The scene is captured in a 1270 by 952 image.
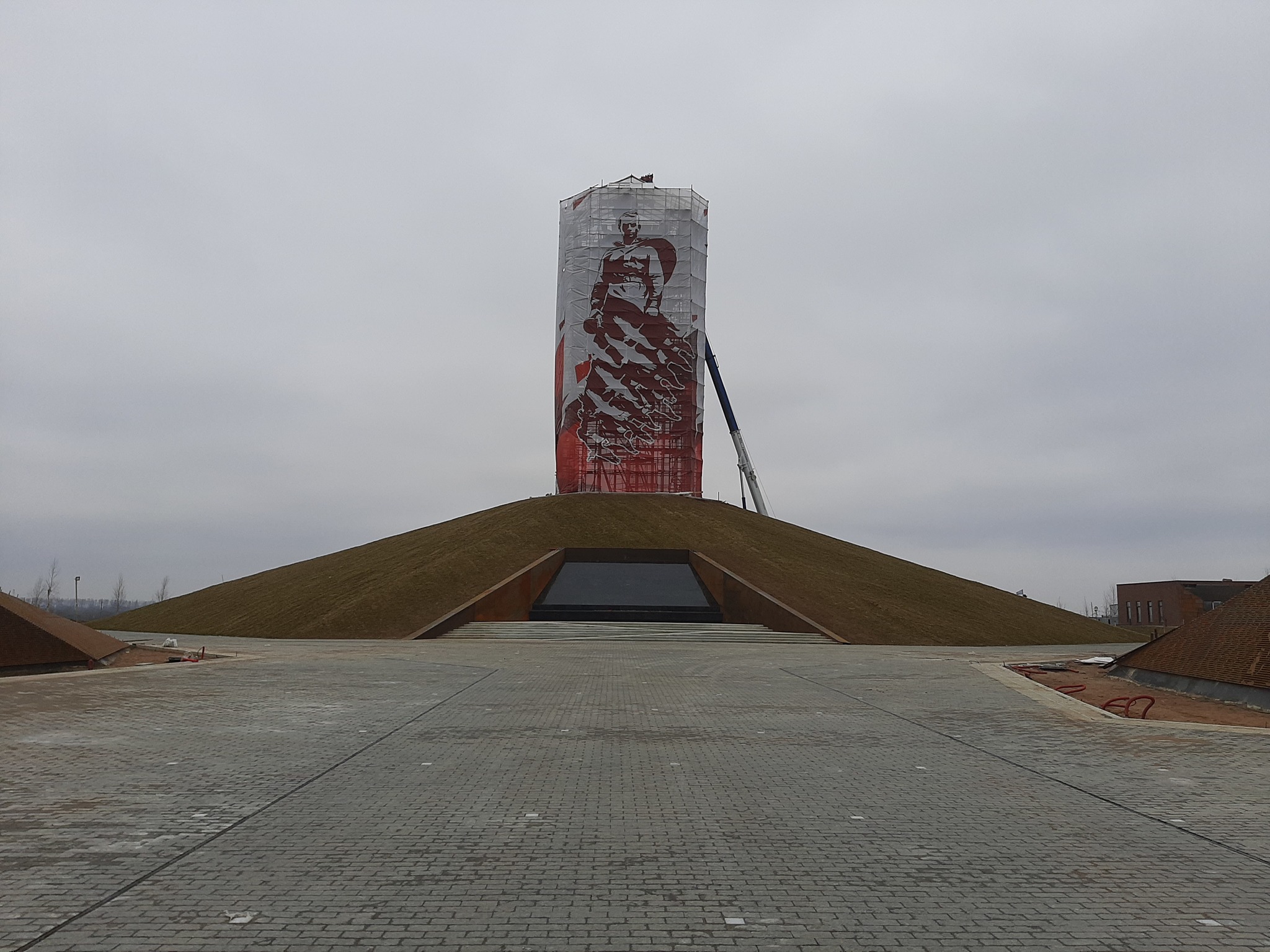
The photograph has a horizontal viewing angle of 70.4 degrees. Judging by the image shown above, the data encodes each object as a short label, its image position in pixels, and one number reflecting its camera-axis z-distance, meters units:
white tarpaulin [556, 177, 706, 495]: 47.31
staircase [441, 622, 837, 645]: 26.89
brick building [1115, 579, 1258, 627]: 56.94
